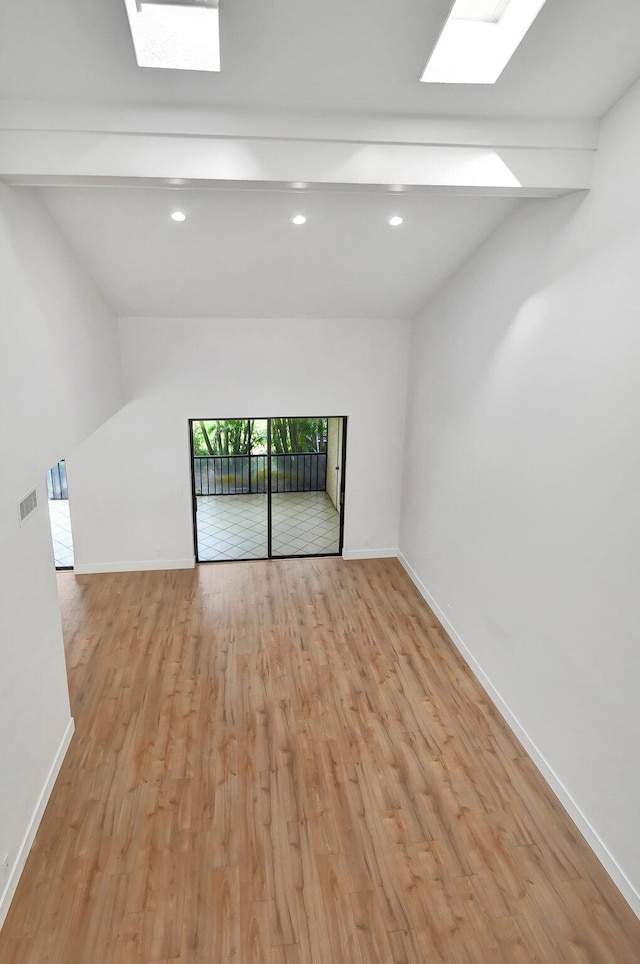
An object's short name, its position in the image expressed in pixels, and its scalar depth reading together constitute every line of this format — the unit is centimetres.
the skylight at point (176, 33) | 213
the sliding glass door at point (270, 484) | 686
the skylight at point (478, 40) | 223
